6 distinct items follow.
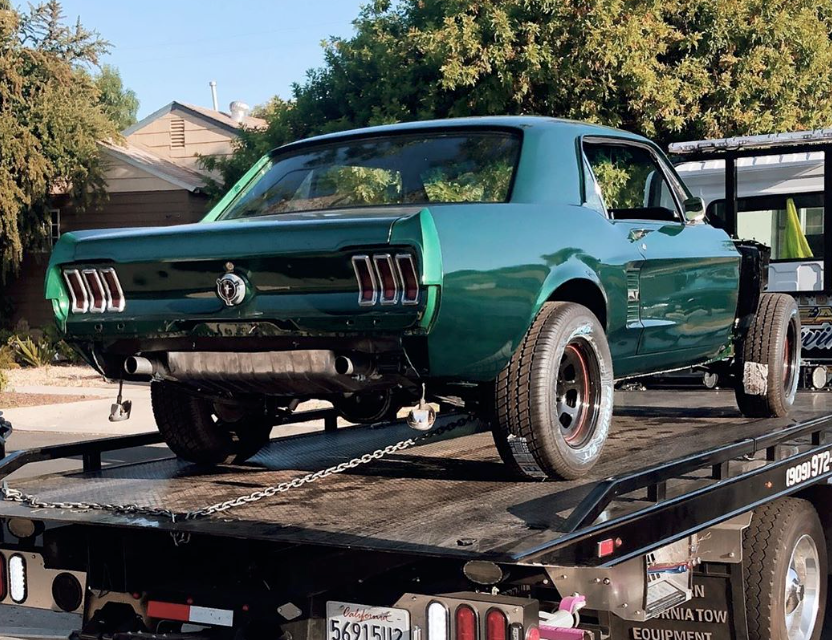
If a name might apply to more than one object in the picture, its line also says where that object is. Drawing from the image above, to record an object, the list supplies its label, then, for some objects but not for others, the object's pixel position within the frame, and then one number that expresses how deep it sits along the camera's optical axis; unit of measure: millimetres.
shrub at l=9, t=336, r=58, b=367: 21219
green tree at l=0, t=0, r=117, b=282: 21953
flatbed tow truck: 3406
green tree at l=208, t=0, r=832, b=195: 15953
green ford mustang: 3977
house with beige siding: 23719
